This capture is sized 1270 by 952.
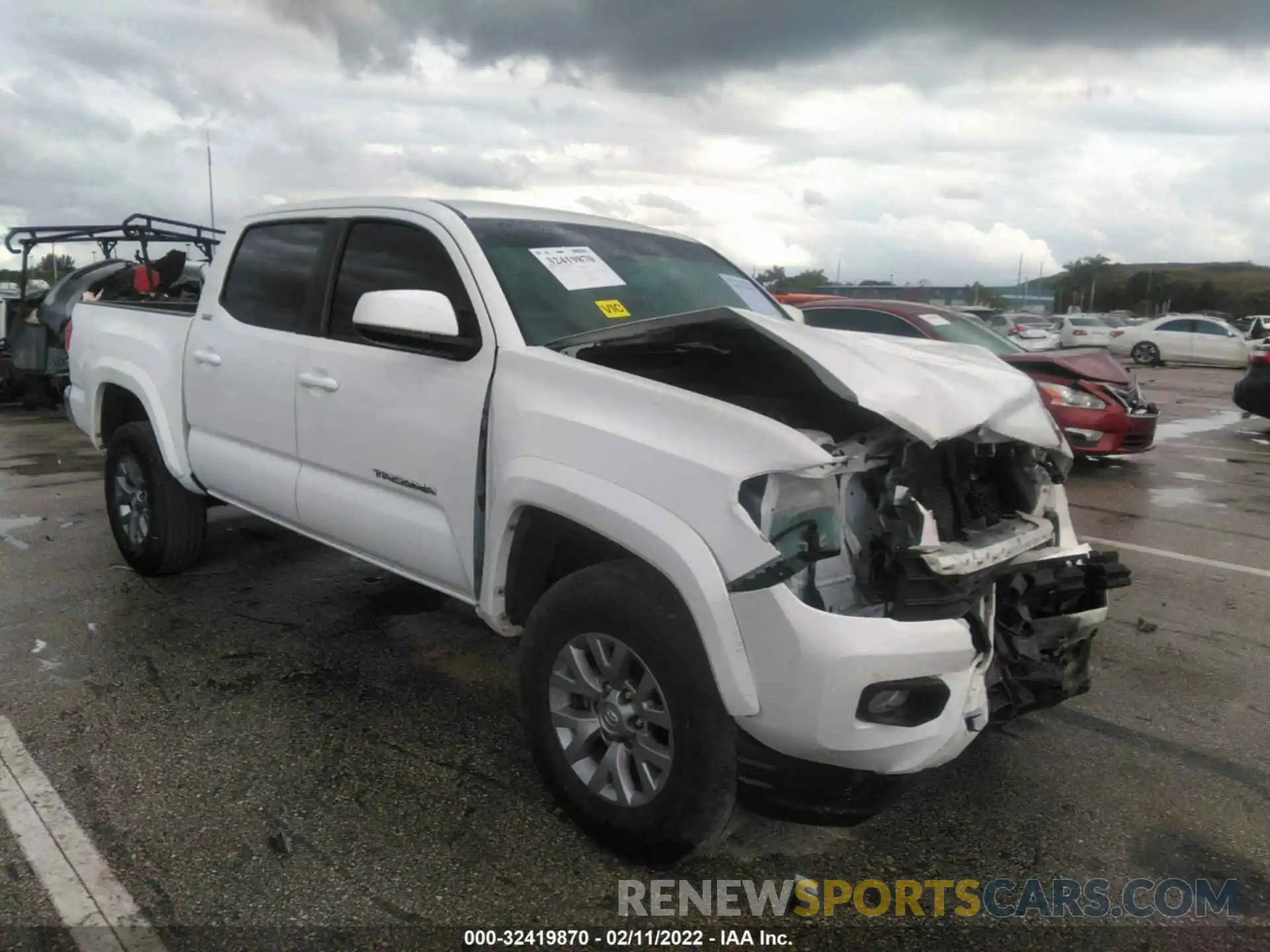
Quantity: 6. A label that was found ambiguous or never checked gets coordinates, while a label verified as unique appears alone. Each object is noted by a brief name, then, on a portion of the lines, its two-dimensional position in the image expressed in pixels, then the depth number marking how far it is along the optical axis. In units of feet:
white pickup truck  7.63
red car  27.50
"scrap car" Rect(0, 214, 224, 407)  34.78
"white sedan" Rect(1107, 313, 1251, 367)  81.15
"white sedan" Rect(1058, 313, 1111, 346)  92.32
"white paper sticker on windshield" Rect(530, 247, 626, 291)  11.34
